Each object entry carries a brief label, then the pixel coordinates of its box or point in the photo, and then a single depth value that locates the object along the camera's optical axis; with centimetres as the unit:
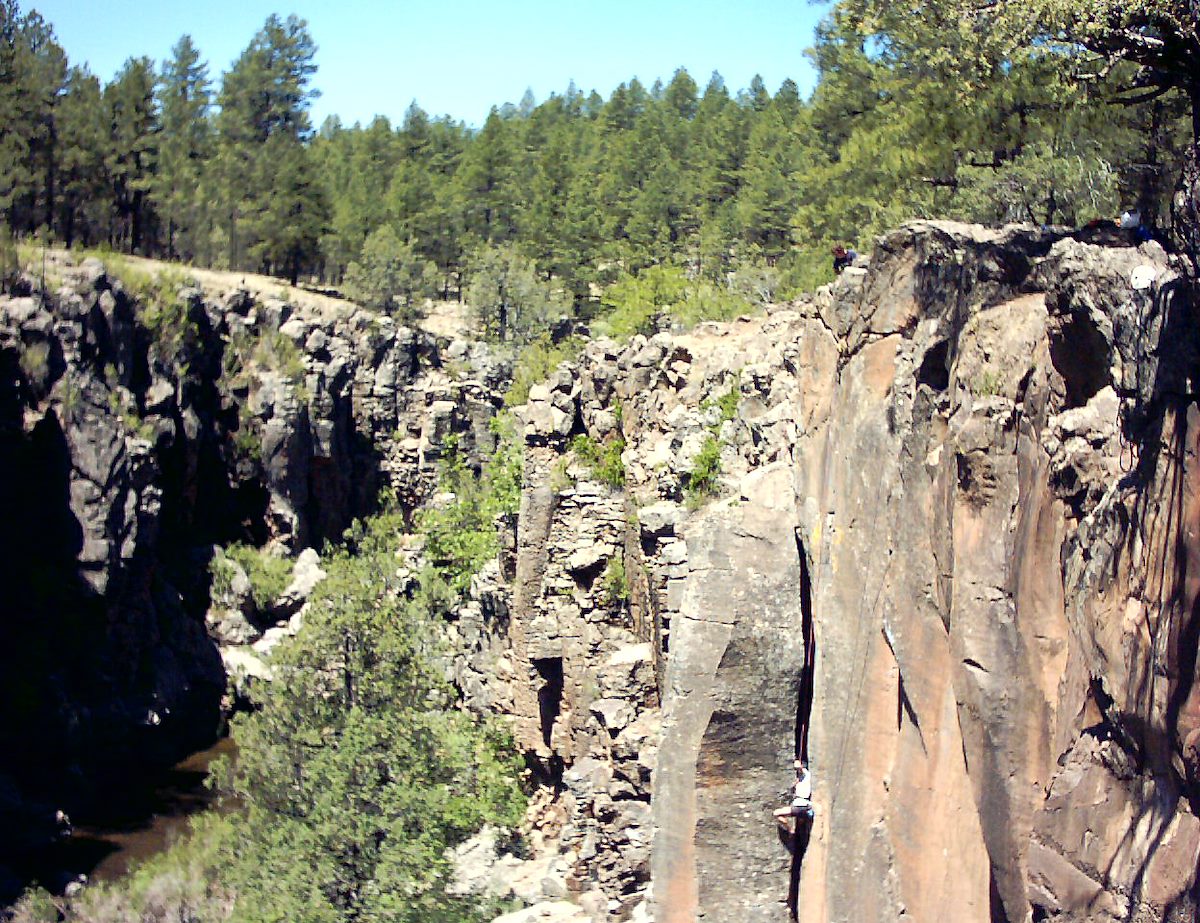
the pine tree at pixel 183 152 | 6762
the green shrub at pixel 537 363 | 5428
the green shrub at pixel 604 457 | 3081
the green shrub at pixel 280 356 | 5878
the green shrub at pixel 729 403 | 2524
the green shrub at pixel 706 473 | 2319
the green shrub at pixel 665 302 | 4303
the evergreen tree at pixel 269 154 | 6750
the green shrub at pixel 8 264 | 4603
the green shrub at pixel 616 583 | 2888
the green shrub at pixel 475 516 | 4444
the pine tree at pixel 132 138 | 6209
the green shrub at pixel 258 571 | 5372
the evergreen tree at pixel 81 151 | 5944
